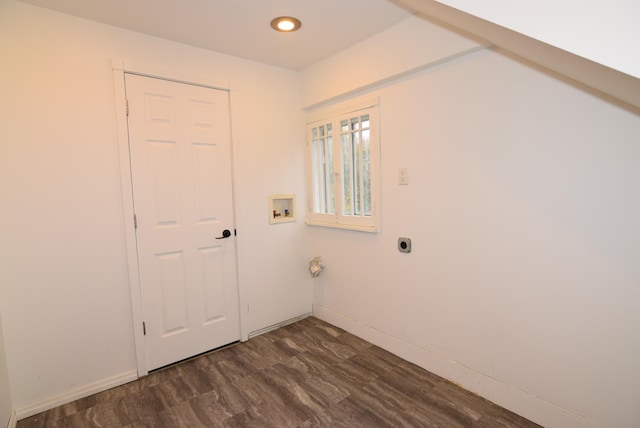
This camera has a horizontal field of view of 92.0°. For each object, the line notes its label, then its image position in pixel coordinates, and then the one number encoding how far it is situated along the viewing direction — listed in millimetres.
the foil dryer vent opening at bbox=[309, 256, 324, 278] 3029
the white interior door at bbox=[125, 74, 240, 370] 2250
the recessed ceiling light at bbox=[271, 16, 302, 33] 2068
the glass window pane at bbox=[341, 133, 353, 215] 2682
